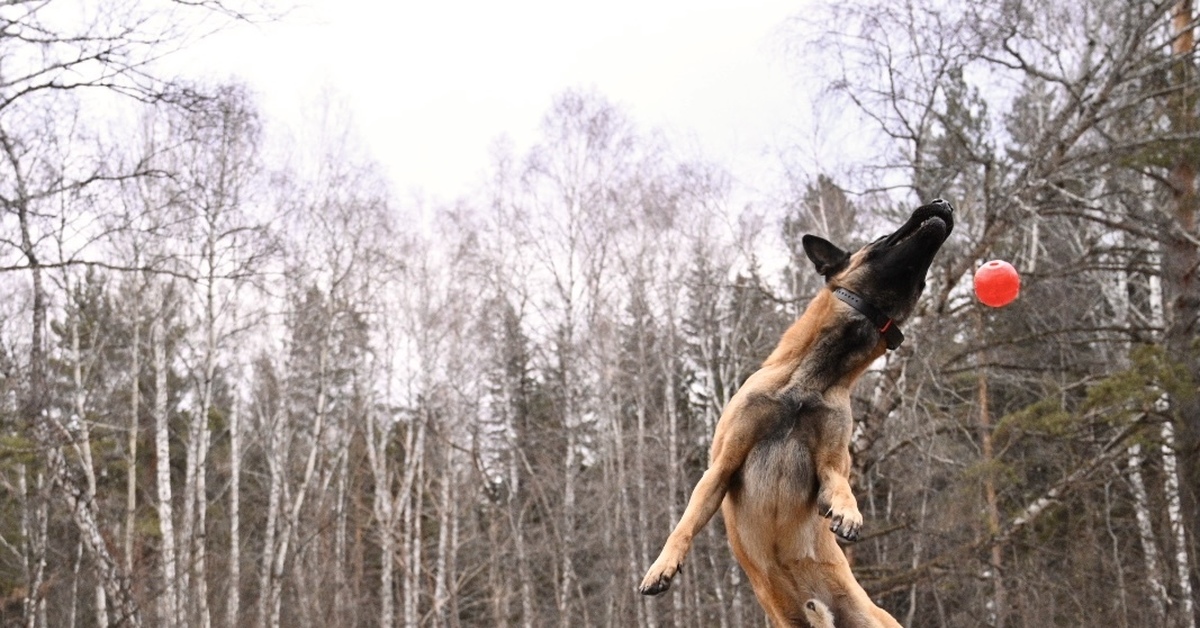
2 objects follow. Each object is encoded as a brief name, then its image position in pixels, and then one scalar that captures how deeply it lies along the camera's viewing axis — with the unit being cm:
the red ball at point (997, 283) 436
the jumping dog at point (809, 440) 332
